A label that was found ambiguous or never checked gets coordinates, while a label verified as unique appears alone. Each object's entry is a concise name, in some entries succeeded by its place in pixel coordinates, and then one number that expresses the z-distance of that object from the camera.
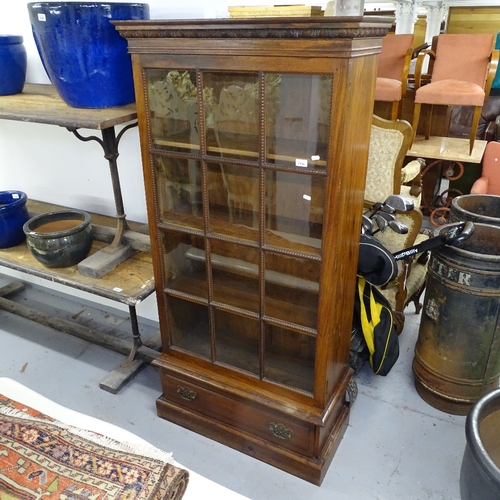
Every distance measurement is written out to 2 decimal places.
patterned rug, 0.86
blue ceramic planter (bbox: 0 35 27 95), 1.88
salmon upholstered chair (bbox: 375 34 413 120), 3.85
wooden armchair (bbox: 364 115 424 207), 2.24
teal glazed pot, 1.88
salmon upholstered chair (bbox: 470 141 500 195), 3.09
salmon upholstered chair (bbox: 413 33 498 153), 3.75
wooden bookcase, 1.24
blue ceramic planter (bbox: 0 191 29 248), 2.07
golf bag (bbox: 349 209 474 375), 1.76
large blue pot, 1.46
